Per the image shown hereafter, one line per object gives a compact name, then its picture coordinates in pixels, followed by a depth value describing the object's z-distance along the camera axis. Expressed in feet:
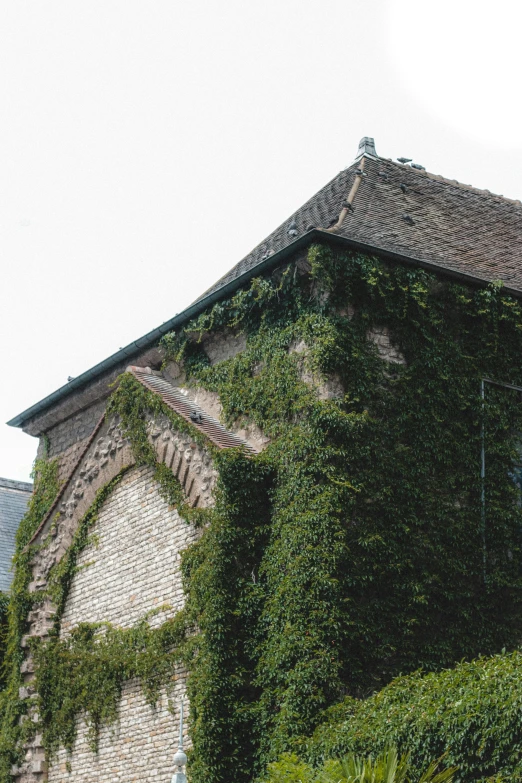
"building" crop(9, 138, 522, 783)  40.63
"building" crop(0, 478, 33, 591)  73.71
